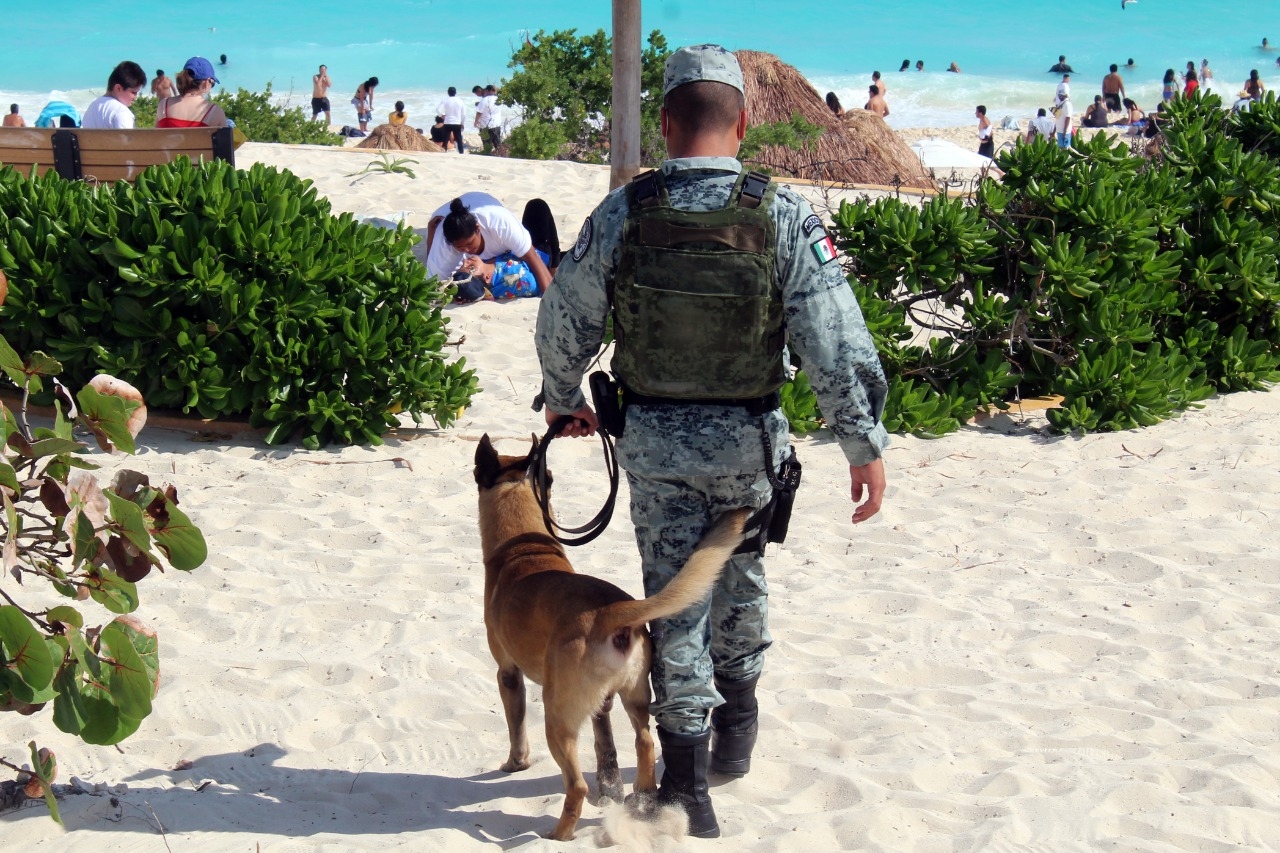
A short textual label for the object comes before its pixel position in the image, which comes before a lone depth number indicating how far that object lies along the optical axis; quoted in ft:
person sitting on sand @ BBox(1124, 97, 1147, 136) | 97.23
